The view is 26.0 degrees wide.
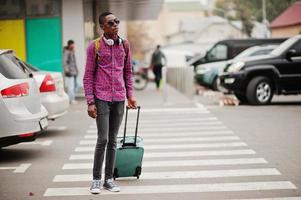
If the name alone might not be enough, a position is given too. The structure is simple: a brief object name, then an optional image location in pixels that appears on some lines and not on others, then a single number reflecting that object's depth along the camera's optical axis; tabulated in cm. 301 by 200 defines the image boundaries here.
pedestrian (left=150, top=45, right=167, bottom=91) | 2781
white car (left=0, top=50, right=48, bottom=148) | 878
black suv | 1788
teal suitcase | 746
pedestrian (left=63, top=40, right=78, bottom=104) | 1847
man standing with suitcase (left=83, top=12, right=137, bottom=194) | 676
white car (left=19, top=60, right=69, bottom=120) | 1179
